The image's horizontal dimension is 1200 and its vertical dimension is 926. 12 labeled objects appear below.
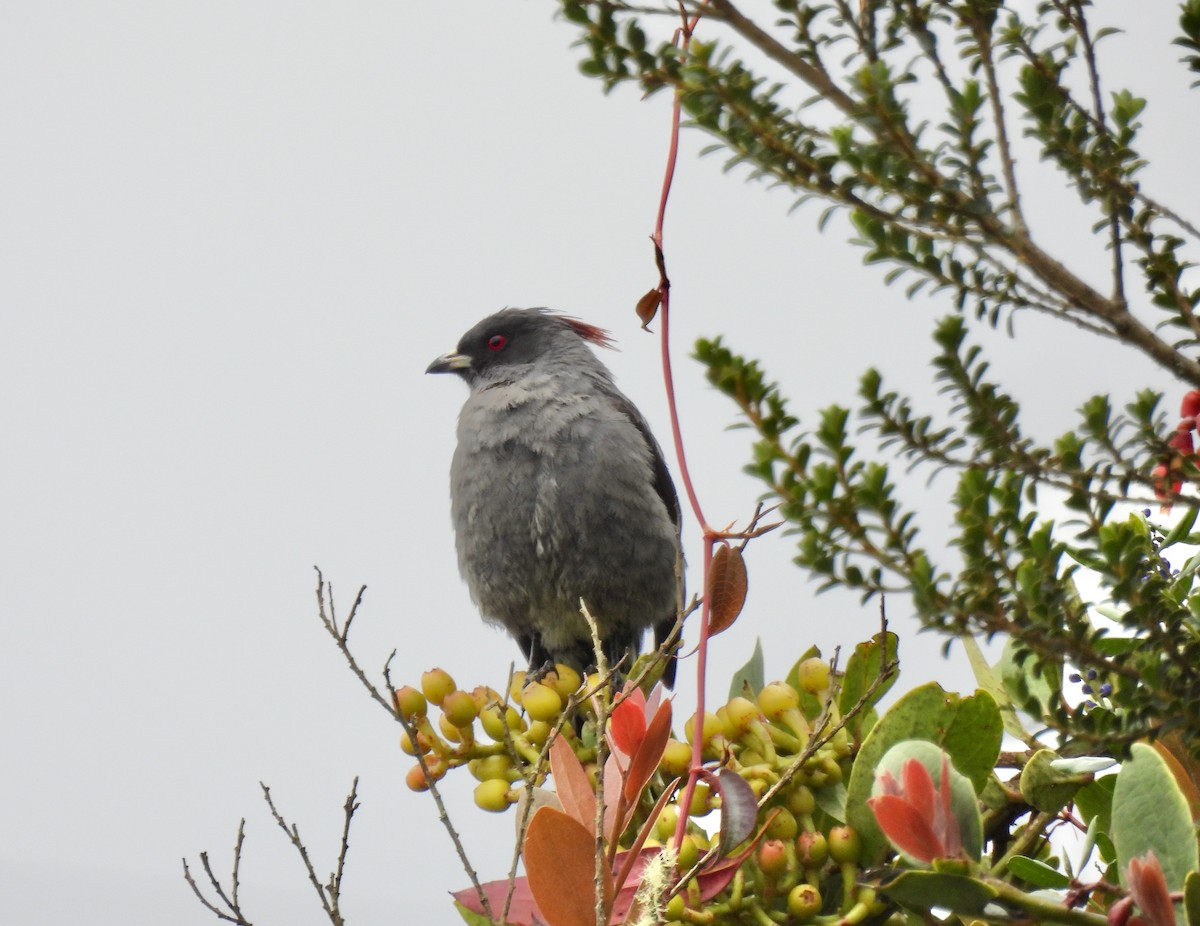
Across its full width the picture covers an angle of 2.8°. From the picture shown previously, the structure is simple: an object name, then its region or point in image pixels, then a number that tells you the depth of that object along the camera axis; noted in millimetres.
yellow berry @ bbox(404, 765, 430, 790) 7307
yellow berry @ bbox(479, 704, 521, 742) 7196
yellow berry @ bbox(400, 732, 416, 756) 7211
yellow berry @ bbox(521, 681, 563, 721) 7222
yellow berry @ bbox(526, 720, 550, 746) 7296
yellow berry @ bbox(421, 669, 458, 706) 7262
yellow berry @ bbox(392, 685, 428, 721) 7299
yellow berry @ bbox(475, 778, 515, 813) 7025
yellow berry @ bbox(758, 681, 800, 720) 6258
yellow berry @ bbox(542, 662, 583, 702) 7680
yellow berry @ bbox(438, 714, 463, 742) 7229
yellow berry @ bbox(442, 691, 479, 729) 7136
